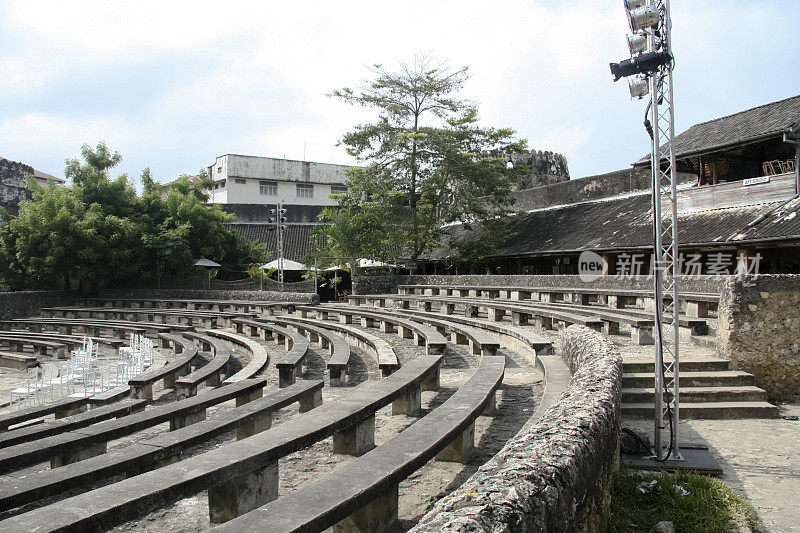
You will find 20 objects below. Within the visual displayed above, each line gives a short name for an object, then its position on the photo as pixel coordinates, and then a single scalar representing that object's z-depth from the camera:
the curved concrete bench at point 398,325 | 9.47
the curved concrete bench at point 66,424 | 5.77
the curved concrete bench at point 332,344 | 8.73
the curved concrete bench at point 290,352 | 8.43
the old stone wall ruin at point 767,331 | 8.33
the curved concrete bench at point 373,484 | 2.85
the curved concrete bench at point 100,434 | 4.62
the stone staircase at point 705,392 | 7.32
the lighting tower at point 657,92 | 5.67
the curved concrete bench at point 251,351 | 8.82
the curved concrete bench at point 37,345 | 16.91
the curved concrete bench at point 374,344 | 8.08
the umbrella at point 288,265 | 26.95
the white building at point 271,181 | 43.62
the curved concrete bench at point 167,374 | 9.02
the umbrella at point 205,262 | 27.72
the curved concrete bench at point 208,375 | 8.46
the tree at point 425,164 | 25.02
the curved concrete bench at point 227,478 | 2.96
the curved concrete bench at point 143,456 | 3.63
